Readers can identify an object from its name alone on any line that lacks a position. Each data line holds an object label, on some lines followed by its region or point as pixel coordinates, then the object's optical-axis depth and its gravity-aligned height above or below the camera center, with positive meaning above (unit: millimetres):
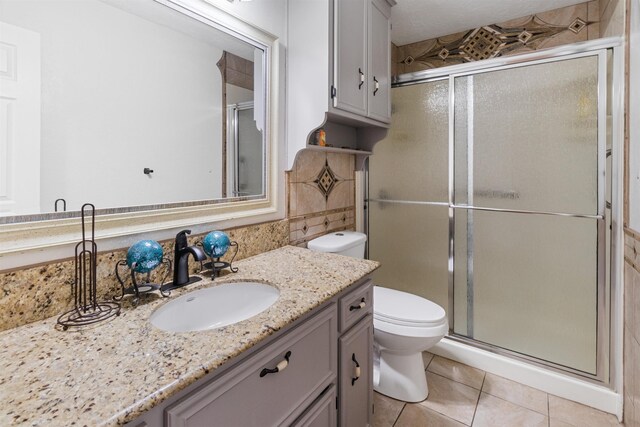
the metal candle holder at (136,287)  979 -250
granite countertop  519 -311
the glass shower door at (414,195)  2160 +96
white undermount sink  1019 -336
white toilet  1612 -622
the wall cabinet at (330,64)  1537 +742
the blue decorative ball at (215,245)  1194 -134
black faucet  1104 -177
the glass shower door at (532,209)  1728 -5
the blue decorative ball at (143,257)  953 -143
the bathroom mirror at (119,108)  862 +340
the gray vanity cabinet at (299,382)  673 -456
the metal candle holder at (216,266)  1200 -221
